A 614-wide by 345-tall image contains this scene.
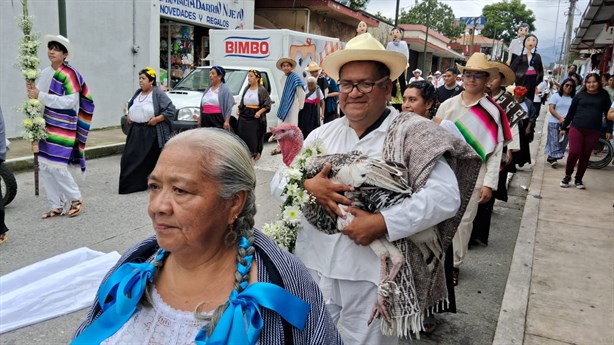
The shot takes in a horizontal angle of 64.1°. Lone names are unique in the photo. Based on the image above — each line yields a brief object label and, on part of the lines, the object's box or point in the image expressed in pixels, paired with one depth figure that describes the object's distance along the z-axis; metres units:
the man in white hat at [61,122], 5.61
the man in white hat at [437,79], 19.06
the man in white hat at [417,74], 15.64
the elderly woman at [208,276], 1.39
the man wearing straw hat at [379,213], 2.13
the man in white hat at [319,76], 11.63
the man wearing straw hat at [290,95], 10.35
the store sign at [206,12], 14.57
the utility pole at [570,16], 33.27
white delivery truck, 11.13
